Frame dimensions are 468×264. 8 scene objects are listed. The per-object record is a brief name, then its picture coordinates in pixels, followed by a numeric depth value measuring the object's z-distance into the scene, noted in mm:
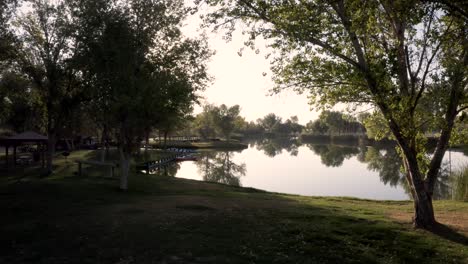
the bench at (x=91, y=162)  23897
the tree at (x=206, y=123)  110062
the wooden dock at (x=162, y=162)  37000
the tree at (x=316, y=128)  163725
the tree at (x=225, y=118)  108575
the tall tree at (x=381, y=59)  10852
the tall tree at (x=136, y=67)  18484
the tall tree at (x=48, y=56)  26078
